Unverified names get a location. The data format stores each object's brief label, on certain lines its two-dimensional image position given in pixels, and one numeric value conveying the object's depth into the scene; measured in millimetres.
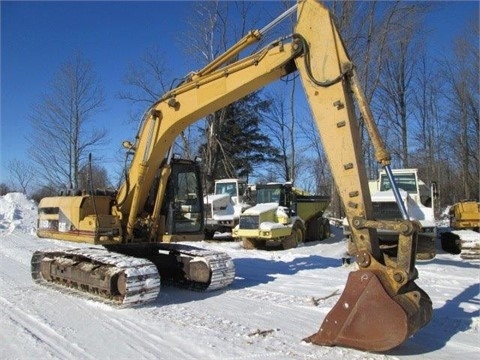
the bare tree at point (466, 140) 34938
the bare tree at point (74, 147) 30758
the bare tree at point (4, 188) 43250
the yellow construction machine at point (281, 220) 15391
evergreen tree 29953
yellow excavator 4711
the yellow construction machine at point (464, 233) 12539
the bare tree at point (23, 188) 41775
